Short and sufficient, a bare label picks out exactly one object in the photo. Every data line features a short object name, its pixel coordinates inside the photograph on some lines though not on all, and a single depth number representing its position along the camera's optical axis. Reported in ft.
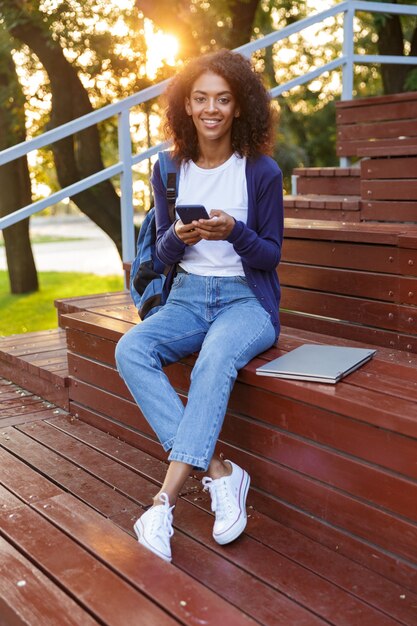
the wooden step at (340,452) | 6.88
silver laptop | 7.72
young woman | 7.93
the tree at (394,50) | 25.22
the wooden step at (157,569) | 5.93
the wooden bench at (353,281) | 9.73
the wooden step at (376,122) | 14.34
